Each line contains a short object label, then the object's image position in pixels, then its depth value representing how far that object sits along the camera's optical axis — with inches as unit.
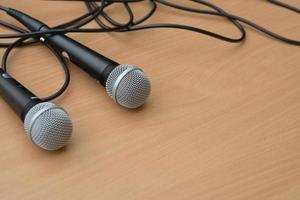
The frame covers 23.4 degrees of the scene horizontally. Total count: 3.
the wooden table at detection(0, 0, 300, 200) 29.6
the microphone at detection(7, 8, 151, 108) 31.8
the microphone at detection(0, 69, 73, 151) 29.8
